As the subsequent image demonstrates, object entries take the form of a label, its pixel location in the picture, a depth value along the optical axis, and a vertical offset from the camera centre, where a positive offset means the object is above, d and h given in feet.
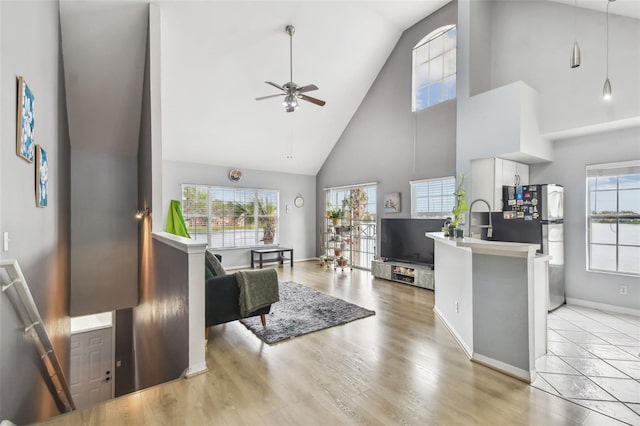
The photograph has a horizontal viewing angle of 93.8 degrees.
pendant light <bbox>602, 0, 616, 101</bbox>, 11.12 +4.38
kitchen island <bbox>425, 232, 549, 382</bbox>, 8.14 -2.82
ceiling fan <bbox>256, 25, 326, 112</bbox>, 13.39 +5.30
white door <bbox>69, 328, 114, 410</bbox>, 18.86 -10.23
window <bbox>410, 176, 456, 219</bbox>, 18.15 +0.74
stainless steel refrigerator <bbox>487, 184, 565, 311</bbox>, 13.83 -0.63
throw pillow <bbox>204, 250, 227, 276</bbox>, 11.28 -2.09
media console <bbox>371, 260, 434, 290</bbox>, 17.83 -4.08
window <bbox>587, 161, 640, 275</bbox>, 13.21 -0.43
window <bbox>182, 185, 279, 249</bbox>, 23.11 -0.40
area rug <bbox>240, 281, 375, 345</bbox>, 11.48 -4.67
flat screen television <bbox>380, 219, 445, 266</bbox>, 18.38 -2.00
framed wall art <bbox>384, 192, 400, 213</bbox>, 21.02 +0.51
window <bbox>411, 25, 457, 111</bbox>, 18.52 +9.14
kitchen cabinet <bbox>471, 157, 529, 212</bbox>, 14.73 +1.59
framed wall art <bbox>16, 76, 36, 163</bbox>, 6.56 +2.15
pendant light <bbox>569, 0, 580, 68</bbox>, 9.45 +4.82
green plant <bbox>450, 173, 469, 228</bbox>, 10.42 +0.03
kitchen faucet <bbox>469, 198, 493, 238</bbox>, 15.16 -0.98
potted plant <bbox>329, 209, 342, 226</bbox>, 24.38 -0.44
